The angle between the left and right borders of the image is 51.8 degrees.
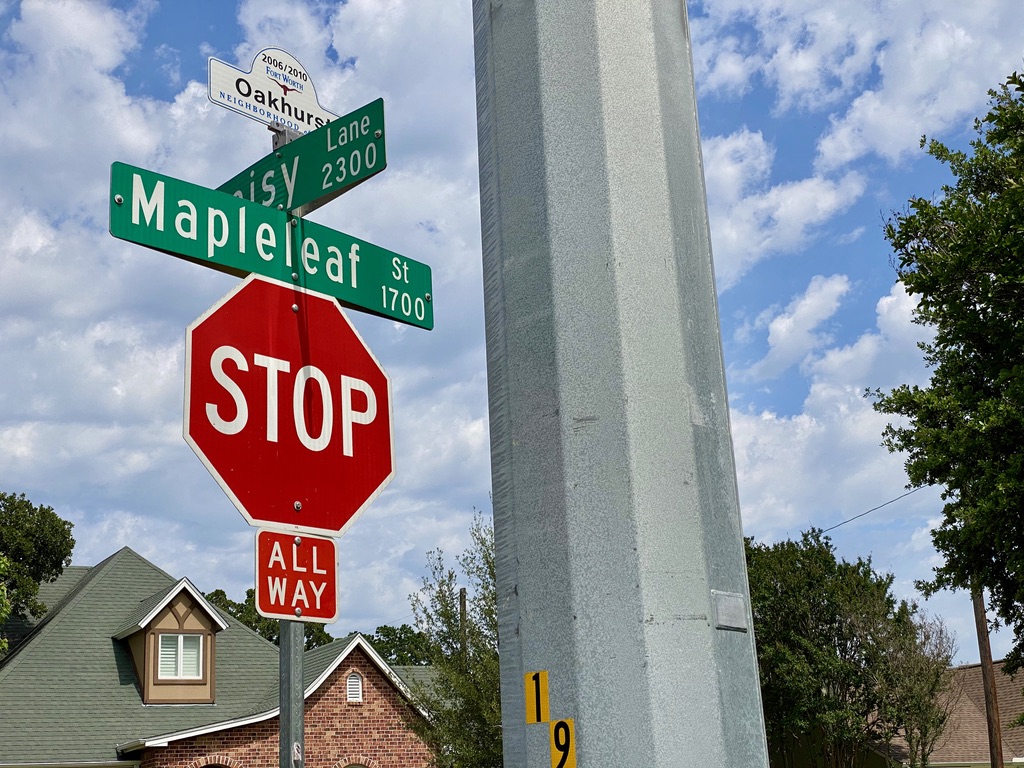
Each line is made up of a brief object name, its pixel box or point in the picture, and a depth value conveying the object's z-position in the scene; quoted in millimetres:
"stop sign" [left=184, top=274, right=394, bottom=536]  3420
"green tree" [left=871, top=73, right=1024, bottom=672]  16109
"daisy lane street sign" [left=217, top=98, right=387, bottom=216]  4723
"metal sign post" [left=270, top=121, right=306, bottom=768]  4035
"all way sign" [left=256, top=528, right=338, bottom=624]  3371
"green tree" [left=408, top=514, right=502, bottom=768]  22312
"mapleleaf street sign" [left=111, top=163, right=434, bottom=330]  4043
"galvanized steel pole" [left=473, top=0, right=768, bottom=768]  1836
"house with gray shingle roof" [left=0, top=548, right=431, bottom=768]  24297
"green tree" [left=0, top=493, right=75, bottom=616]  27562
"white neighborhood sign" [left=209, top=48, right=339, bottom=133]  5680
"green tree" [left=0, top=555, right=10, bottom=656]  23145
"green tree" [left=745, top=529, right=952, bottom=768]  33312
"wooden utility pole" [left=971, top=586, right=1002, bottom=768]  31175
